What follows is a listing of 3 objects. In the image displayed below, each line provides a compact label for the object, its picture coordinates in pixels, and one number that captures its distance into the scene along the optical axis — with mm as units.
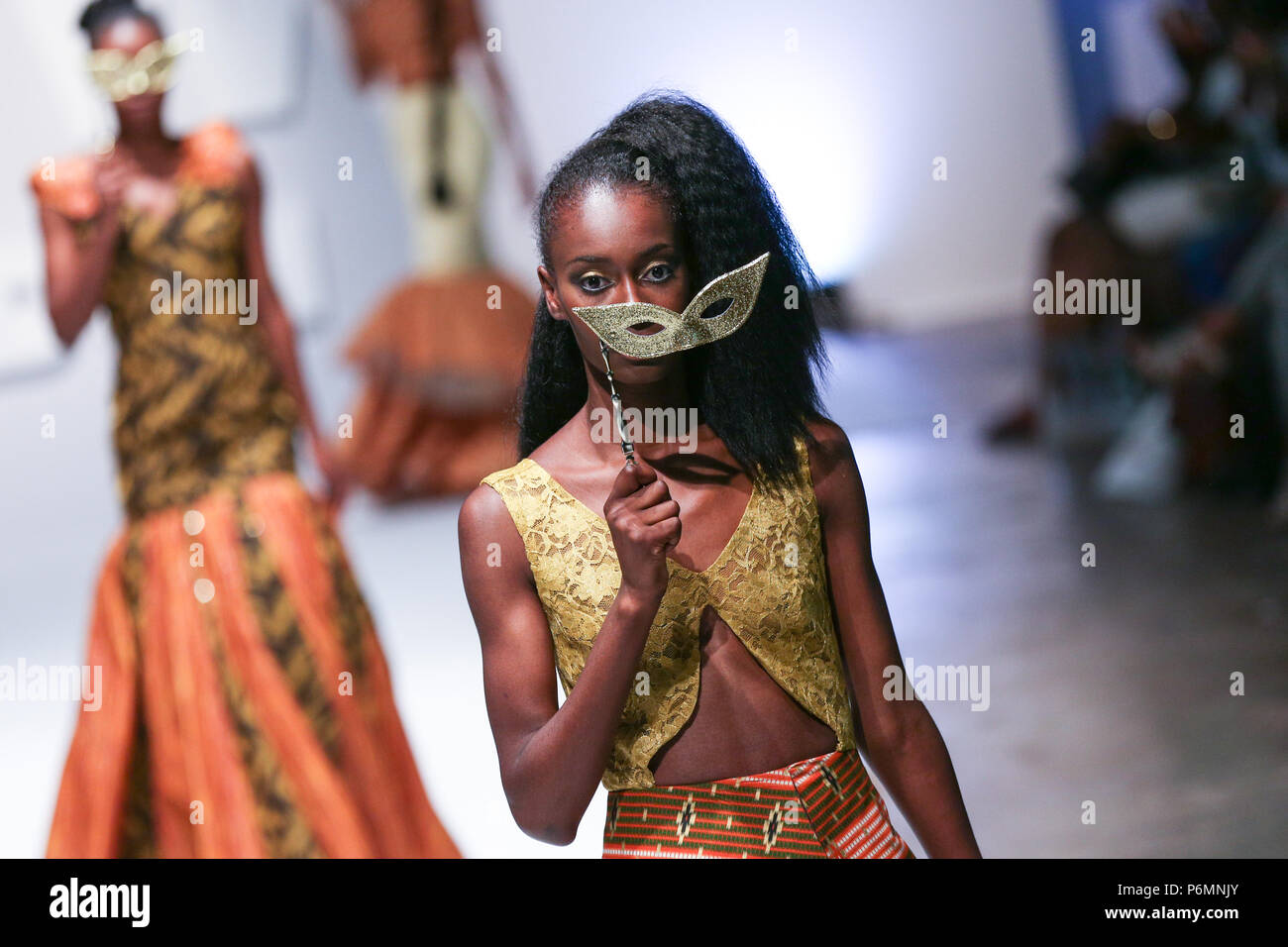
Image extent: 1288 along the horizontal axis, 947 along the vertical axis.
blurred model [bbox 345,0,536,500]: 7348
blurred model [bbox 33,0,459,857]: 3148
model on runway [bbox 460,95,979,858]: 1537
